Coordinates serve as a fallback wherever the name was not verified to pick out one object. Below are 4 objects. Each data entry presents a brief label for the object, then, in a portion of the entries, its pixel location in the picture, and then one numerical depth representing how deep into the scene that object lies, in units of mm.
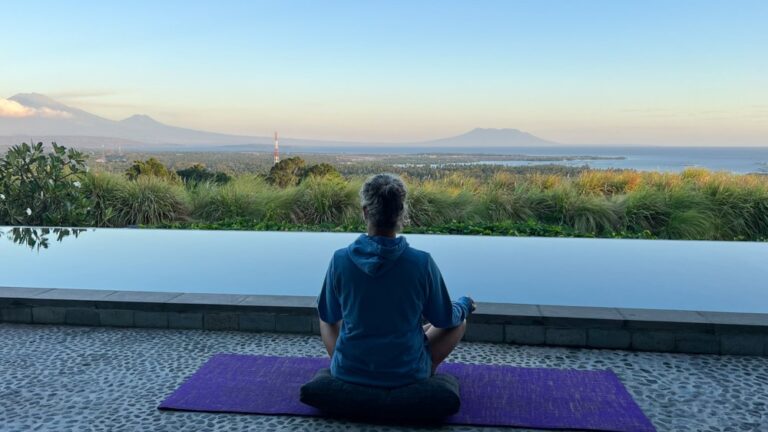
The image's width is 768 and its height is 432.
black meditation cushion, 2223
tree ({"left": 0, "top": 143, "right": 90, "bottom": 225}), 7738
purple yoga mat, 2326
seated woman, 2137
